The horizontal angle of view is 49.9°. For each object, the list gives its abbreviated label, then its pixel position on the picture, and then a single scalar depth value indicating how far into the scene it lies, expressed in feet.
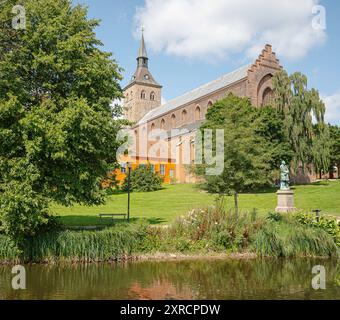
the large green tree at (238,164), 55.42
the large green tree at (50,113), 38.60
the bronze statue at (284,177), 70.64
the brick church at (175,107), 153.17
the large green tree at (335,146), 180.34
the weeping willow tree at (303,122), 117.29
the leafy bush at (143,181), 128.49
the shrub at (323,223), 45.32
